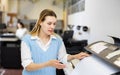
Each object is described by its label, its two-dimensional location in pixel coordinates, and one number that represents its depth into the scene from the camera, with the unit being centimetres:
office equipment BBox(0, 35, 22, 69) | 680
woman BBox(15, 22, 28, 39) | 672
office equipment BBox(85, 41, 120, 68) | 156
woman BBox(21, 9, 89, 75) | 201
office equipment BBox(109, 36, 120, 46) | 198
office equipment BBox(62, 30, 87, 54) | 390
